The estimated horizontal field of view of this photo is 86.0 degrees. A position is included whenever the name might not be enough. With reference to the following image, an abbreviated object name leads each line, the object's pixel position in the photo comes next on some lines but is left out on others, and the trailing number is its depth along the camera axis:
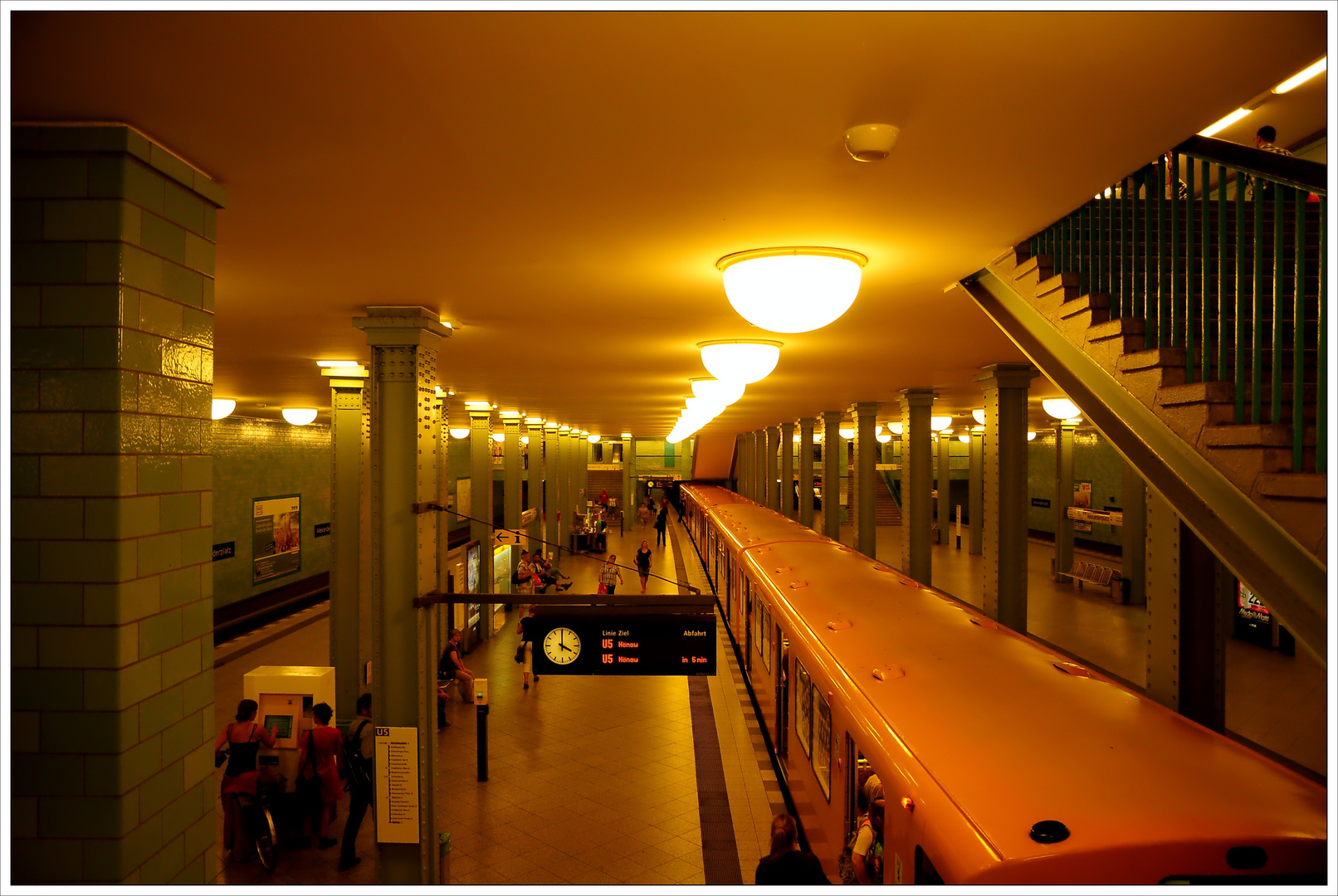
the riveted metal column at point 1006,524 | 7.48
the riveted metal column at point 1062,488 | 18.75
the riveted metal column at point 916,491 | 10.39
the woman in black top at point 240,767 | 6.56
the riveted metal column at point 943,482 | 26.64
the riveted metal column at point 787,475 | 19.42
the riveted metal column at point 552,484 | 22.36
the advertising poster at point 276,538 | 17.19
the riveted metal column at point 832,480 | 15.08
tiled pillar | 2.23
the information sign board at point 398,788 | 5.32
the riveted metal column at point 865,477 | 13.19
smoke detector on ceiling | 2.28
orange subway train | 2.53
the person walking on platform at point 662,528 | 28.85
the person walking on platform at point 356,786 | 6.61
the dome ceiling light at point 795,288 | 3.29
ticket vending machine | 7.34
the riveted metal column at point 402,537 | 5.30
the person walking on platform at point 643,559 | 18.63
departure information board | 6.07
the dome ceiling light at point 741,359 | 5.46
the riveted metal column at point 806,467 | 16.44
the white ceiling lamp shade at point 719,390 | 7.56
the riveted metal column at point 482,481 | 14.23
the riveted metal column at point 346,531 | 8.35
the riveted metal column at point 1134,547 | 15.86
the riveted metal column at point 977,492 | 24.42
